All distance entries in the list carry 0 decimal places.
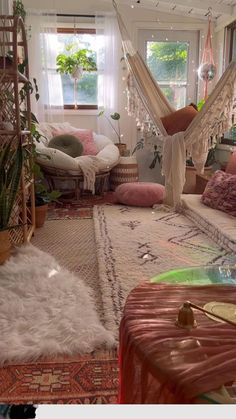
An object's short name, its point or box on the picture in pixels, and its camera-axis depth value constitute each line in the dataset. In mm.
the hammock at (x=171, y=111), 3047
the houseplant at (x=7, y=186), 2146
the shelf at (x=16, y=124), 2273
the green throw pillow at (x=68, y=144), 4094
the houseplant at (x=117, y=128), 4629
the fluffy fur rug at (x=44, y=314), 1344
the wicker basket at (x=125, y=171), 4355
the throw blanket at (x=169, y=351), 659
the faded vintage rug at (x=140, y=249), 1847
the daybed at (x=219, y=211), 2412
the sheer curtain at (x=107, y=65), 4543
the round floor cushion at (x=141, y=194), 3600
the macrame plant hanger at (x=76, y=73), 4543
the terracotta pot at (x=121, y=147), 4635
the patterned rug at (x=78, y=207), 3387
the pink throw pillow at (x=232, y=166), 2977
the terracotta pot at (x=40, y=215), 2949
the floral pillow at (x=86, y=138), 4291
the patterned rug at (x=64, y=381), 1113
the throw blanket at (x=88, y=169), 3746
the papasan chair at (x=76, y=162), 3703
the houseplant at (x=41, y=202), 2949
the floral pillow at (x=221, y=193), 2766
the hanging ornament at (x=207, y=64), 4270
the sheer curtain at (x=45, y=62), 4426
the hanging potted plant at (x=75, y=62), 4531
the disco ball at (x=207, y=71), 4258
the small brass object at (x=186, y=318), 802
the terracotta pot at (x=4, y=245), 2131
